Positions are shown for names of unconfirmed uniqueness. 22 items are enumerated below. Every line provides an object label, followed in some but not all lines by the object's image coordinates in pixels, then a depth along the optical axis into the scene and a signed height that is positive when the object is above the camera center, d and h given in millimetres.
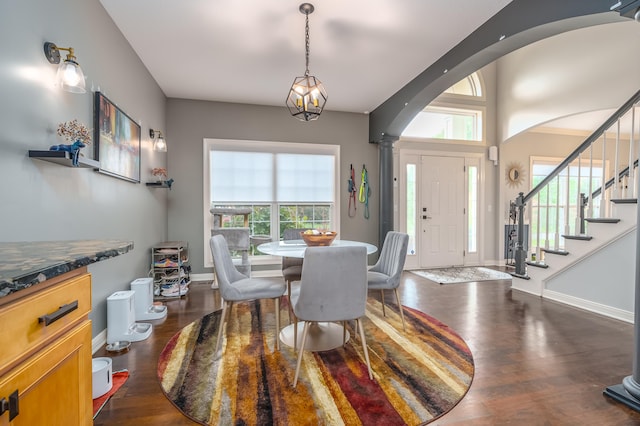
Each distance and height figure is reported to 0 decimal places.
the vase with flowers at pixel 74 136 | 1765 +474
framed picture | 2352 +615
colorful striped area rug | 1615 -1042
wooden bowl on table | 2467 -209
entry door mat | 4590 -974
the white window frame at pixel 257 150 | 4551 +949
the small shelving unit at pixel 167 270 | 3656 -711
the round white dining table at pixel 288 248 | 2255 -292
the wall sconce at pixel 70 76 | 1704 +751
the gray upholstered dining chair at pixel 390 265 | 2623 -477
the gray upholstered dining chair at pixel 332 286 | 1812 -443
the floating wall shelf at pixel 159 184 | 3545 +320
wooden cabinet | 684 -371
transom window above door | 5445 +1738
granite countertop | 685 -134
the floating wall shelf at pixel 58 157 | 1644 +297
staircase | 3031 -476
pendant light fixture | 2509 +984
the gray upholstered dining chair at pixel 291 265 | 3004 -553
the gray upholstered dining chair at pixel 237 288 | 2275 -576
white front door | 5445 +16
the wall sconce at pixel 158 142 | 3701 +834
